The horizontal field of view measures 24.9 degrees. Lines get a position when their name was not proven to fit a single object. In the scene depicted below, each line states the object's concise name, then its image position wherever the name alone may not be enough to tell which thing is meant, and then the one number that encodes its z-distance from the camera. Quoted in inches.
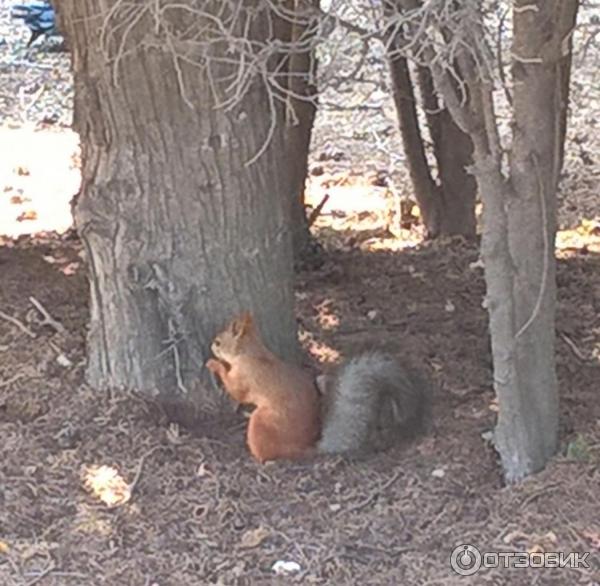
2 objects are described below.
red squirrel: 154.4
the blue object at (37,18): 395.2
